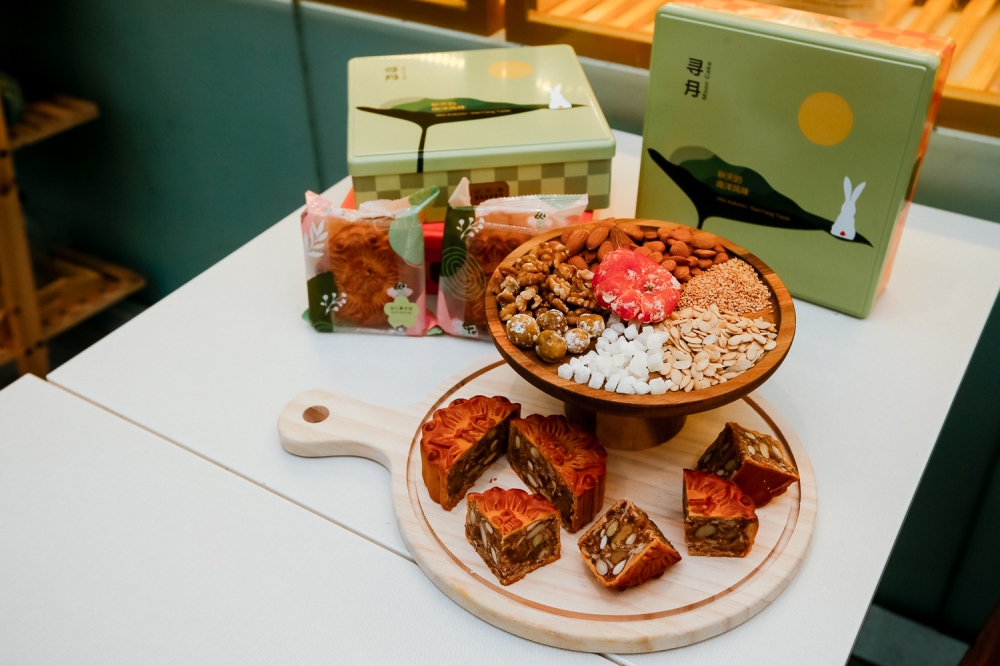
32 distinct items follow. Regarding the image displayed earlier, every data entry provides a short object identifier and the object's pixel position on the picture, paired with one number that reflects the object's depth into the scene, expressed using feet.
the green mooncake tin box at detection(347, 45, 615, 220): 3.82
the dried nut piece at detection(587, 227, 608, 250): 3.34
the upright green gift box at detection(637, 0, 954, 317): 3.35
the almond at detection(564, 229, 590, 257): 3.35
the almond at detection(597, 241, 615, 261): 3.30
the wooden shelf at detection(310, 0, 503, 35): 5.54
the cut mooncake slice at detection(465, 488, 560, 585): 2.61
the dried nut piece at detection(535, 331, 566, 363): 2.84
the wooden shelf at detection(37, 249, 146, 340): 7.72
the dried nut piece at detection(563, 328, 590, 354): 2.90
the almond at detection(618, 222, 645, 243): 3.43
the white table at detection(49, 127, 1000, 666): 2.77
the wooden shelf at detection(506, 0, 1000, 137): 4.27
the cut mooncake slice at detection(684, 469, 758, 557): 2.67
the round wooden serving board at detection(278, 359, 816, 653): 2.56
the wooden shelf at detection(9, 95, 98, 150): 7.04
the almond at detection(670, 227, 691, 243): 3.38
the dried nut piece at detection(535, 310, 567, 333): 2.94
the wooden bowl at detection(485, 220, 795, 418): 2.68
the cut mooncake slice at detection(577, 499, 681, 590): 2.57
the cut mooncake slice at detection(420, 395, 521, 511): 2.87
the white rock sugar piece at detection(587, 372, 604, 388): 2.75
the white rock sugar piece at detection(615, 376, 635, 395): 2.71
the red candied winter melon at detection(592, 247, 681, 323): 2.98
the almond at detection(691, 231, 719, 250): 3.35
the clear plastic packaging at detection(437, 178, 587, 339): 3.60
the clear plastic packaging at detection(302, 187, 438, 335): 3.63
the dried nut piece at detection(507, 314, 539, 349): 2.89
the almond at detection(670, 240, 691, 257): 3.31
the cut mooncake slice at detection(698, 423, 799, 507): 2.82
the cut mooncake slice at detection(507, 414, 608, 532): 2.80
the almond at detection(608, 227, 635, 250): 3.34
